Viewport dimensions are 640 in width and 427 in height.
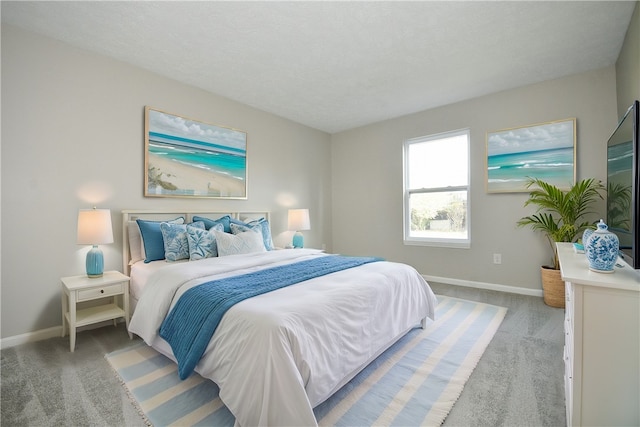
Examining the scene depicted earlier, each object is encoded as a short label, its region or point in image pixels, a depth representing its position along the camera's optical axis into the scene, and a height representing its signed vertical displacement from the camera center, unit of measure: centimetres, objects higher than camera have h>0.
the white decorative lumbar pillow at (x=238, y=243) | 280 -30
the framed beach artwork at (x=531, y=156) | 317 +70
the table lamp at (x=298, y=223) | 412 -14
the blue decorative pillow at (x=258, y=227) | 321 -17
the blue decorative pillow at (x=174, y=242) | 265 -28
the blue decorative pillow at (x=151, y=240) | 268 -26
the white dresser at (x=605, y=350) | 113 -56
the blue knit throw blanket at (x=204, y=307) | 154 -55
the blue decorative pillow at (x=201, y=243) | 268 -29
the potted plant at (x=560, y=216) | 294 -2
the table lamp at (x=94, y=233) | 231 -17
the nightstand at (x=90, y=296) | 215 -67
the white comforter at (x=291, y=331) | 126 -67
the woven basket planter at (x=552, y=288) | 294 -78
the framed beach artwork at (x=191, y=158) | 302 +65
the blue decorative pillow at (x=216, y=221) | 316 -9
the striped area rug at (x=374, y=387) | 148 -106
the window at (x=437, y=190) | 397 +36
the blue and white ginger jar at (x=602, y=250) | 129 -17
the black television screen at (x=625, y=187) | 126 +15
